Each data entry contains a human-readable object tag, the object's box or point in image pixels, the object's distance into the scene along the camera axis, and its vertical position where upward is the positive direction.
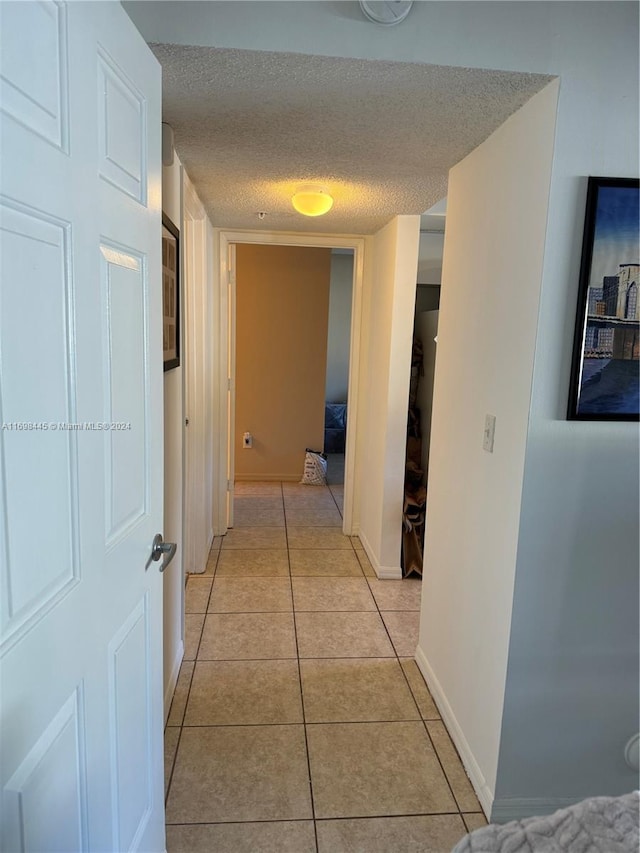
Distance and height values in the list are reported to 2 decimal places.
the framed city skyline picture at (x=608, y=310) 1.35 +0.18
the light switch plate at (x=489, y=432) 1.67 -0.19
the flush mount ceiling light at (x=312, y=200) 2.38 +0.76
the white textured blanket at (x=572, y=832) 0.78 -0.70
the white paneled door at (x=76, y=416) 0.75 -0.11
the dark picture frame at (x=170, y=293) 1.82 +0.24
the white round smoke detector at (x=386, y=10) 1.24 +0.86
